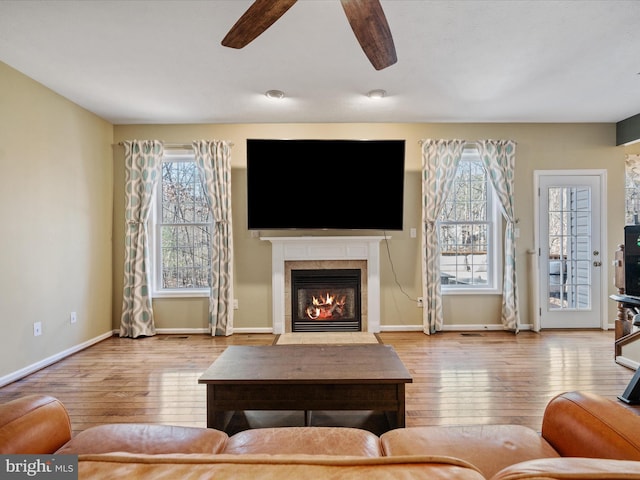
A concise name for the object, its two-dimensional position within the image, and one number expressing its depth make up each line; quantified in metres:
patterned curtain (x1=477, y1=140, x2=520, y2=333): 4.45
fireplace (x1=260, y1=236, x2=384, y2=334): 4.47
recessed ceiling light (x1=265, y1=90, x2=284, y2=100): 3.59
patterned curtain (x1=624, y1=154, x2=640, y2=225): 5.26
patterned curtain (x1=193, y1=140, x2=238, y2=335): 4.39
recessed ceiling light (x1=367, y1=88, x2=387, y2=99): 3.59
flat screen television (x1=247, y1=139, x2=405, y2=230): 4.12
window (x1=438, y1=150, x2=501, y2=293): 4.68
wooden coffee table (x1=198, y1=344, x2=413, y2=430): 1.90
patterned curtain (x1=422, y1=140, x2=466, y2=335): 4.46
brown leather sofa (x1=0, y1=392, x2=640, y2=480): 1.01
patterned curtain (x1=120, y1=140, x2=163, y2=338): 4.35
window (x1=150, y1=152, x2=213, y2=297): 4.63
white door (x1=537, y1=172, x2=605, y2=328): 4.56
